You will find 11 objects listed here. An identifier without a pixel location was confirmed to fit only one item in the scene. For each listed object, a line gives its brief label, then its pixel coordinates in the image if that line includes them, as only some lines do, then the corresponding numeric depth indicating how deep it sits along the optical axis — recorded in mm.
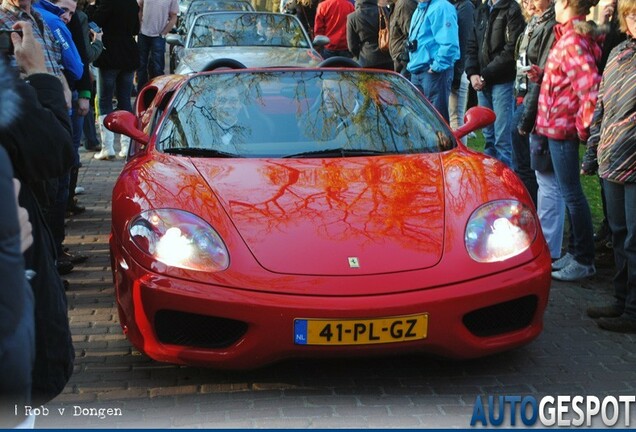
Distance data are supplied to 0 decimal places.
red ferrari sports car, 4023
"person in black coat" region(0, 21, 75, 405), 2688
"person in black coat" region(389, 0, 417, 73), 10680
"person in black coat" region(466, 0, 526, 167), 8008
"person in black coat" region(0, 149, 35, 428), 1985
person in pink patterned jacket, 5711
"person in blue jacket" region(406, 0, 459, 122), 9594
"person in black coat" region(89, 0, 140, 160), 10242
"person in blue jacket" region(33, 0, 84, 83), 6625
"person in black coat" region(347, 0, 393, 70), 11812
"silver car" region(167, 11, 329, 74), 11297
